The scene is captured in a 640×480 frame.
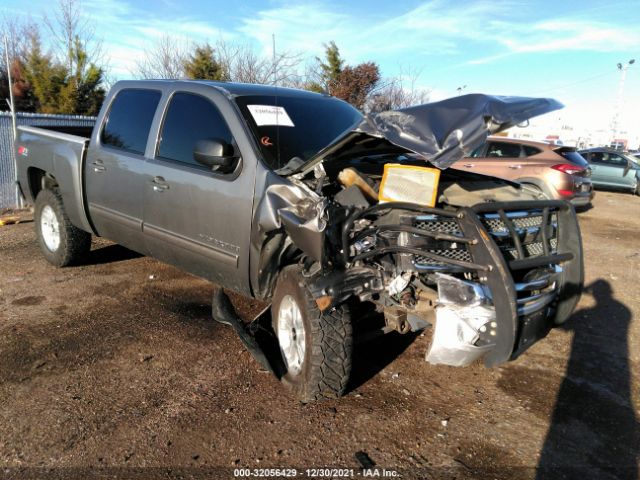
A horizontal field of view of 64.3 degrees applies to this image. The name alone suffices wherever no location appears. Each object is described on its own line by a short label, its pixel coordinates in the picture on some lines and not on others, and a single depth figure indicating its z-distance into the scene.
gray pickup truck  2.66
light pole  50.11
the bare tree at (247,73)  14.60
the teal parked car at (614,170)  16.67
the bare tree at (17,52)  16.02
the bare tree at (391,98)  16.98
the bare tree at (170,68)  15.71
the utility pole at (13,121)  8.13
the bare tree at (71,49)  13.72
